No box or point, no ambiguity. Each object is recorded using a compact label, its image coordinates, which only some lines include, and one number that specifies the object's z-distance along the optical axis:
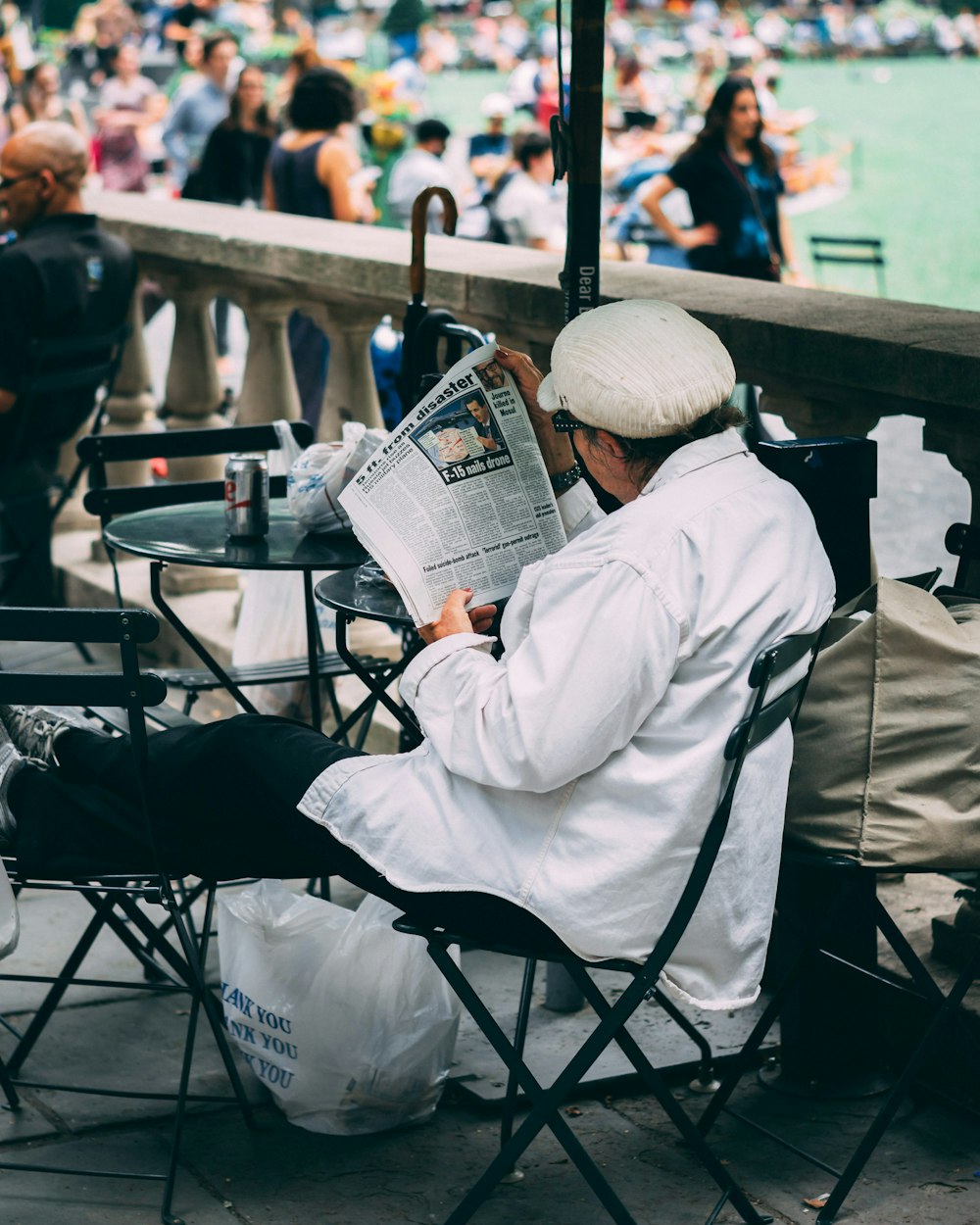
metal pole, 6.45
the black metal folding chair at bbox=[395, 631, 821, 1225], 4.78
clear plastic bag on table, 6.93
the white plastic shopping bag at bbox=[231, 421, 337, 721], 8.22
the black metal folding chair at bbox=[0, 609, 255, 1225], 5.25
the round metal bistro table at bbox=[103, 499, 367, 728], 6.64
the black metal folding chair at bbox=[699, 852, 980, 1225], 5.35
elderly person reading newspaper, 4.64
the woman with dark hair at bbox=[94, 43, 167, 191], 24.66
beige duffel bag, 5.29
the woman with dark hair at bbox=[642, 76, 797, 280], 16.37
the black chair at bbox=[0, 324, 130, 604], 10.81
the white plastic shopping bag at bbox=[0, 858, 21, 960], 5.46
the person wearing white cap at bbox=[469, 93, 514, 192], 29.35
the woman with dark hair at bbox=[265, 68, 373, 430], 16.02
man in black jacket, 10.64
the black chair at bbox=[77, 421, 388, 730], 7.53
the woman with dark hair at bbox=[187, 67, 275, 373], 18.92
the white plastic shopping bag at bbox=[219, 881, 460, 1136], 5.95
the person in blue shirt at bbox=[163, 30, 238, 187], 22.70
